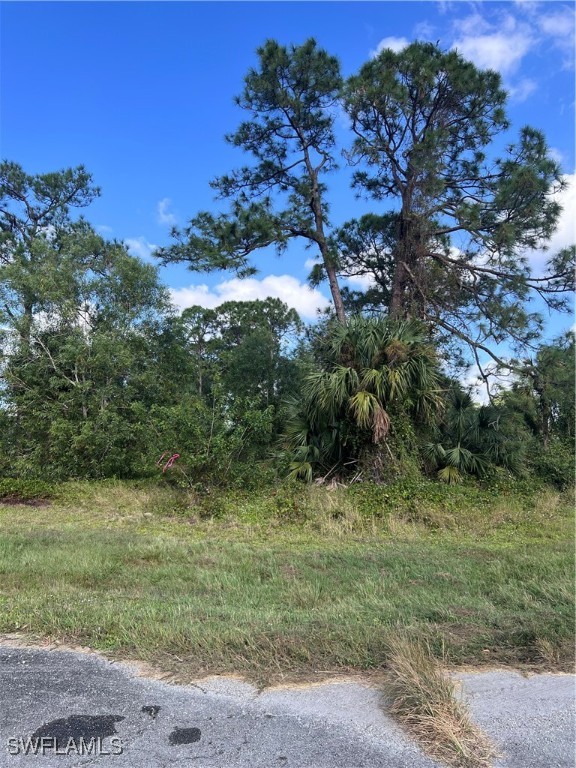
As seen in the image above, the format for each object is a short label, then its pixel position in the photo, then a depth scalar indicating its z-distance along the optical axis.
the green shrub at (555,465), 12.77
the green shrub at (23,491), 11.96
